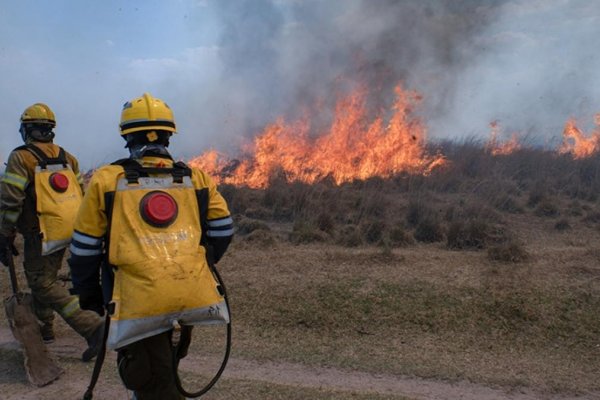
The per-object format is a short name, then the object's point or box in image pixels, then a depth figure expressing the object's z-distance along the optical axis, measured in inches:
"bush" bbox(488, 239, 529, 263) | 296.4
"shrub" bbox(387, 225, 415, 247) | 362.0
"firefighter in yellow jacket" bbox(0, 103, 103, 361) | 178.7
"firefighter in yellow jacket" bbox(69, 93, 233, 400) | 102.0
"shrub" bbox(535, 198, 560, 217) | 453.4
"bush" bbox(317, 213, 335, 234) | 400.5
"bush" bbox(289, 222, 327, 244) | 376.8
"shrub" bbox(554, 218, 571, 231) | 404.5
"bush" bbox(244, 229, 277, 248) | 366.0
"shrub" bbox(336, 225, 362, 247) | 364.2
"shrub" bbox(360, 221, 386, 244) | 378.6
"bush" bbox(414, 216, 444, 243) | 374.9
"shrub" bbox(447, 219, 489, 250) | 346.0
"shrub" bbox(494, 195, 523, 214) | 466.9
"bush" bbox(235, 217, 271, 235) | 421.7
